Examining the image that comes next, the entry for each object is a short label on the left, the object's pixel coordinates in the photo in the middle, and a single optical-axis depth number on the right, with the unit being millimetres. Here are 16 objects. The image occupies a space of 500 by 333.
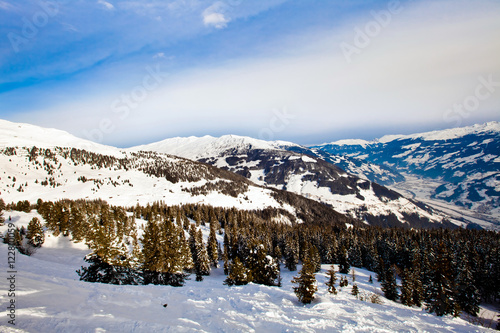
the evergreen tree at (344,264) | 75438
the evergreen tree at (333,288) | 36606
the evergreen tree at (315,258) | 67812
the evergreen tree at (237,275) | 40375
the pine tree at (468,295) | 55169
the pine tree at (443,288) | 35344
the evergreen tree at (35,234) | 50219
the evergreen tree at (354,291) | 42809
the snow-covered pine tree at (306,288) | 26562
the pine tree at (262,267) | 42022
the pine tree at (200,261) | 59350
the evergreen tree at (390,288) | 50109
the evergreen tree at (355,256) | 88375
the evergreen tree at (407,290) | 46719
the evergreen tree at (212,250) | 74438
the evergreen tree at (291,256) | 80188
